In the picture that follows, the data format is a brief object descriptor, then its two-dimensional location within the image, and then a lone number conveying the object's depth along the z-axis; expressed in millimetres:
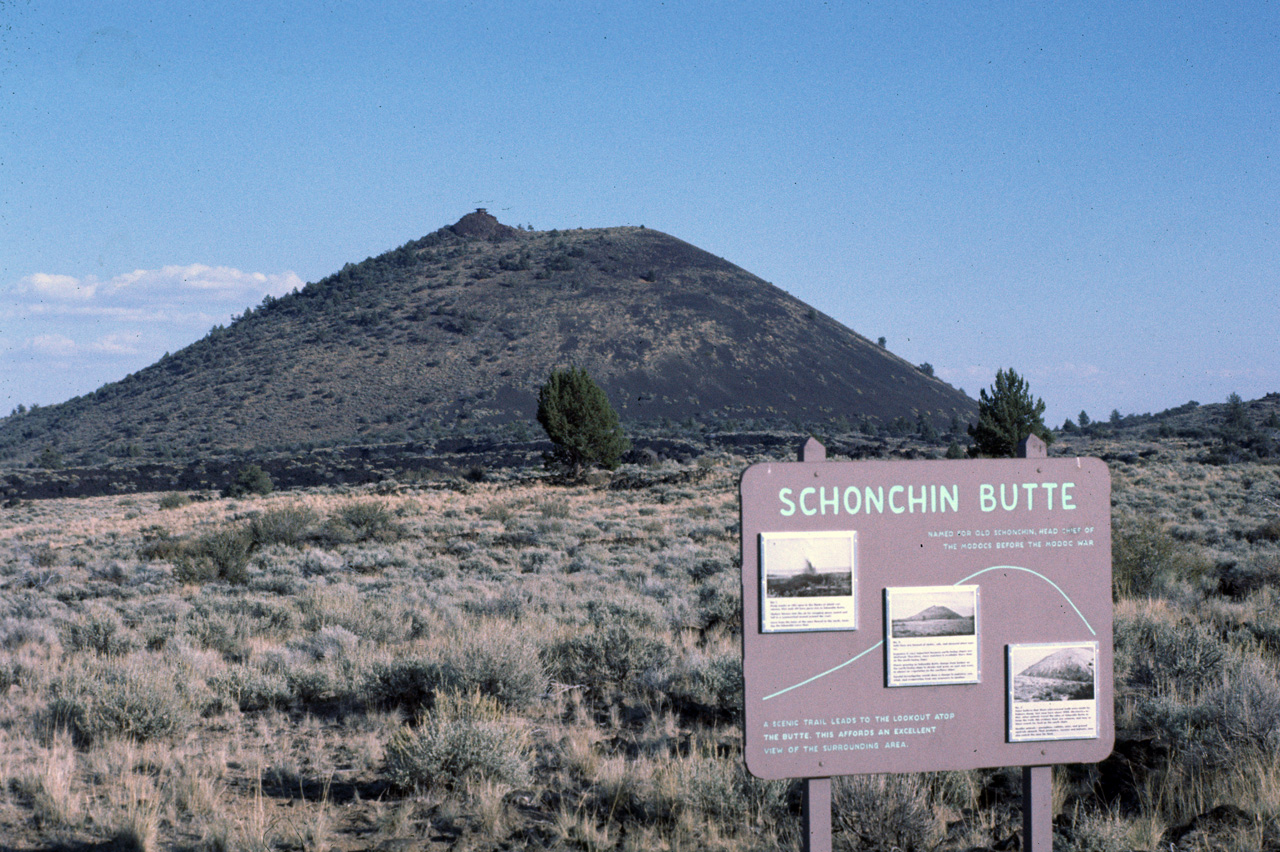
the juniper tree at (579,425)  40031
